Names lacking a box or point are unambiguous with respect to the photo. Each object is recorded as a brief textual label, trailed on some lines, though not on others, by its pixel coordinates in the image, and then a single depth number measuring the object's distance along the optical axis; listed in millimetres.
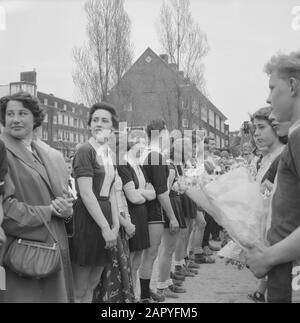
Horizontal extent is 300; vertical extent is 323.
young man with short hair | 1870
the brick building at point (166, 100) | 26516
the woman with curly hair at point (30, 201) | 2709
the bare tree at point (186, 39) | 27141
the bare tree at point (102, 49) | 24875
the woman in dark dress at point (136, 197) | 4438
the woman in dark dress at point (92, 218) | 3545
